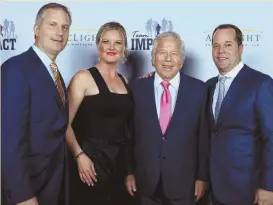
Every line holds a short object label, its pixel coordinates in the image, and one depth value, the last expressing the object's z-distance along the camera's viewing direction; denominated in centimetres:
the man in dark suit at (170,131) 151
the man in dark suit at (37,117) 137
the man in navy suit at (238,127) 147
